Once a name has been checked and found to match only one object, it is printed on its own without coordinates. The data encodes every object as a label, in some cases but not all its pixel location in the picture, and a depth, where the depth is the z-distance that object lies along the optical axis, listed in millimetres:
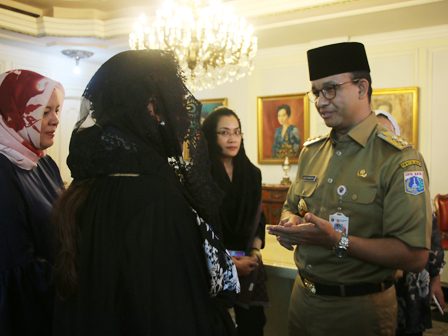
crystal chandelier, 3799
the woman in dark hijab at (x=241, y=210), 2312
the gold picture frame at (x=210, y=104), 6641
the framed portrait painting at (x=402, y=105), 5145
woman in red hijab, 1479
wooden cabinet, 5648
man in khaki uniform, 1357
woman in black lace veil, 1015
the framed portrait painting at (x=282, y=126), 5980
